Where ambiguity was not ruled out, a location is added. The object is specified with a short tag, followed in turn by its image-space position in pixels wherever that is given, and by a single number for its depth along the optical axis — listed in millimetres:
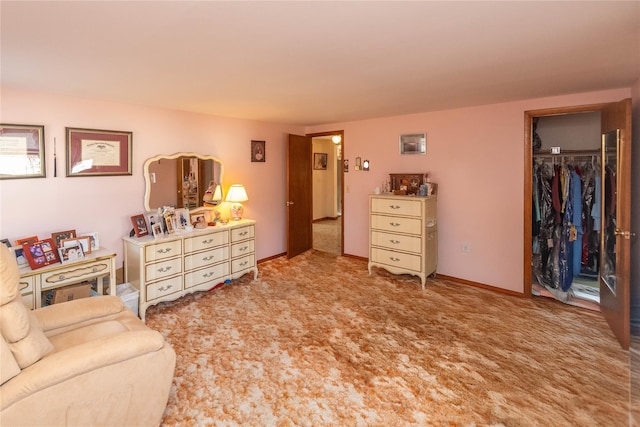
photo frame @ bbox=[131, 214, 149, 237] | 3516
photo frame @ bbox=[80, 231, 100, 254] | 3162
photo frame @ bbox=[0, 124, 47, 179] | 2822
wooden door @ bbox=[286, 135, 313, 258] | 5223
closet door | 2586
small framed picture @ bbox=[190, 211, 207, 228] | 3982
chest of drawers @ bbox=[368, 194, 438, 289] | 4004
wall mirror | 3801
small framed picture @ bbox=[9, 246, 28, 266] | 2777
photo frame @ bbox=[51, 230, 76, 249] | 3029
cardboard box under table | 2914
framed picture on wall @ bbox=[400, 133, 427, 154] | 4414
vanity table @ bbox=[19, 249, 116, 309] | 2611
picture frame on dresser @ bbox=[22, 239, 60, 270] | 2711
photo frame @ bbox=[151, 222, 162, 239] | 3566
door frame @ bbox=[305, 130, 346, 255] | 5246
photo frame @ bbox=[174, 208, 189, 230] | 3806
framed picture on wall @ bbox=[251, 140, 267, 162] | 4887
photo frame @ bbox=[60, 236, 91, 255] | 2916
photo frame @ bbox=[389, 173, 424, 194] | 4391
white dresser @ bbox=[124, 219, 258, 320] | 3281
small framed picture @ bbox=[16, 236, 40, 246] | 2785
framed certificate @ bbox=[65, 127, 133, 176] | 3217
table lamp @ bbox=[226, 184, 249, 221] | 4375
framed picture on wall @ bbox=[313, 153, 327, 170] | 8711
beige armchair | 1438
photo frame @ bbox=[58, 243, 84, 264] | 2869
